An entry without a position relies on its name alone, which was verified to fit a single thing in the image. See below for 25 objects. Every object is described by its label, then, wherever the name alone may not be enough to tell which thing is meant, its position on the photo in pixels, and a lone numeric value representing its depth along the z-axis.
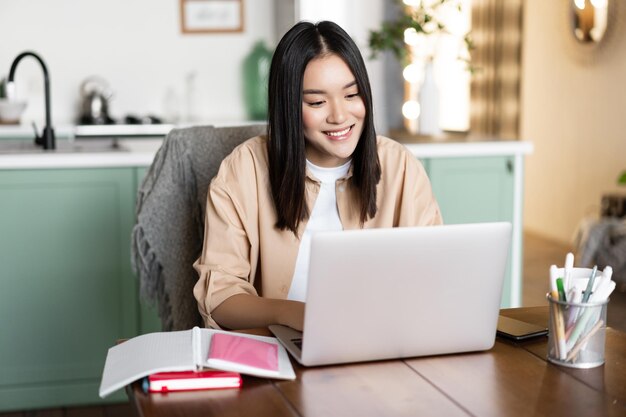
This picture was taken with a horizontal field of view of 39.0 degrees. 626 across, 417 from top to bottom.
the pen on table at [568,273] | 1.36
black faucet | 3.04
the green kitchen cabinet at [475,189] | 3.32
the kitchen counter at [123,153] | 2.89
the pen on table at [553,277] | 1.34
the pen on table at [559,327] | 1.33
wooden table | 1.17
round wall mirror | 5.68
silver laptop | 1.25
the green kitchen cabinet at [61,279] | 2.92
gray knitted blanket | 2.23
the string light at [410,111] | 7.73
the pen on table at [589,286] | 1.33
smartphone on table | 1.48
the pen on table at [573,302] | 1.32
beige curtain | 7.00
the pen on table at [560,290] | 1.34
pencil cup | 1.32
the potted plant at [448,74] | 7.74
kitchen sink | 3.07
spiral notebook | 1.24
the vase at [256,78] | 5.74
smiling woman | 1.78
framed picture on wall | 5.66
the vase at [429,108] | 3.65
